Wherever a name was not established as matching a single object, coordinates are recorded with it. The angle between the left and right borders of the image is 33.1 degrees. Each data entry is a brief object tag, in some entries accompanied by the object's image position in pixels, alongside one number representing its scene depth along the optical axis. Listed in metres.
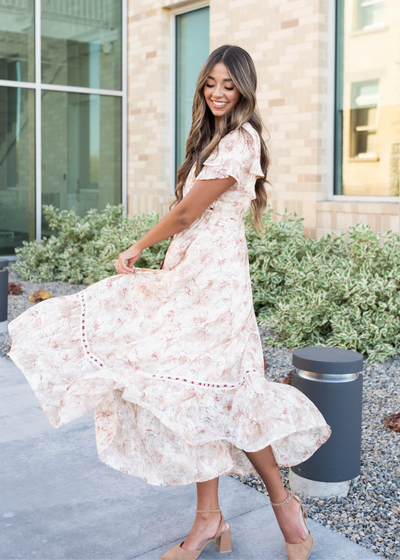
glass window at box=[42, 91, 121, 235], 9.84
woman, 2.19
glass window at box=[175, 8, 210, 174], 9.09
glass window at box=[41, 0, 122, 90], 9.71
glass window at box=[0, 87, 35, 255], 9.54
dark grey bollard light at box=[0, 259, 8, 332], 5.87
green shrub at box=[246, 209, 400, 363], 5.05
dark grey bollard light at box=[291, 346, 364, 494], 2.82
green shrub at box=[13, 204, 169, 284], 8.00
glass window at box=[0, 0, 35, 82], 9.38
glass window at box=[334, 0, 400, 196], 6.90
